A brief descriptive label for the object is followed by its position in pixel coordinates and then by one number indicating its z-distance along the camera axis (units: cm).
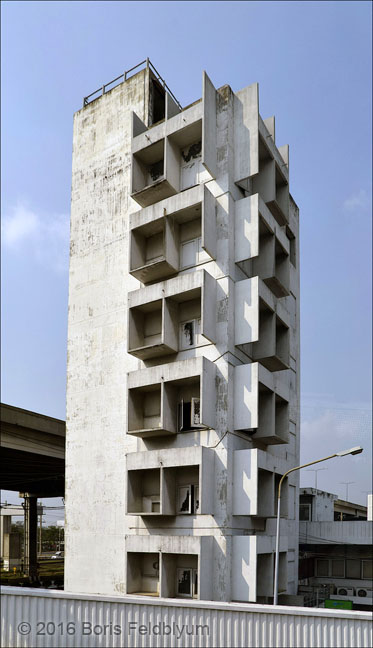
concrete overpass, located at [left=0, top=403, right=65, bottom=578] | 3950
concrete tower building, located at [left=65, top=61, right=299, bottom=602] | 3059
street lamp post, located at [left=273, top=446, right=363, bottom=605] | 2888
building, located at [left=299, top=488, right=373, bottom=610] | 4434
